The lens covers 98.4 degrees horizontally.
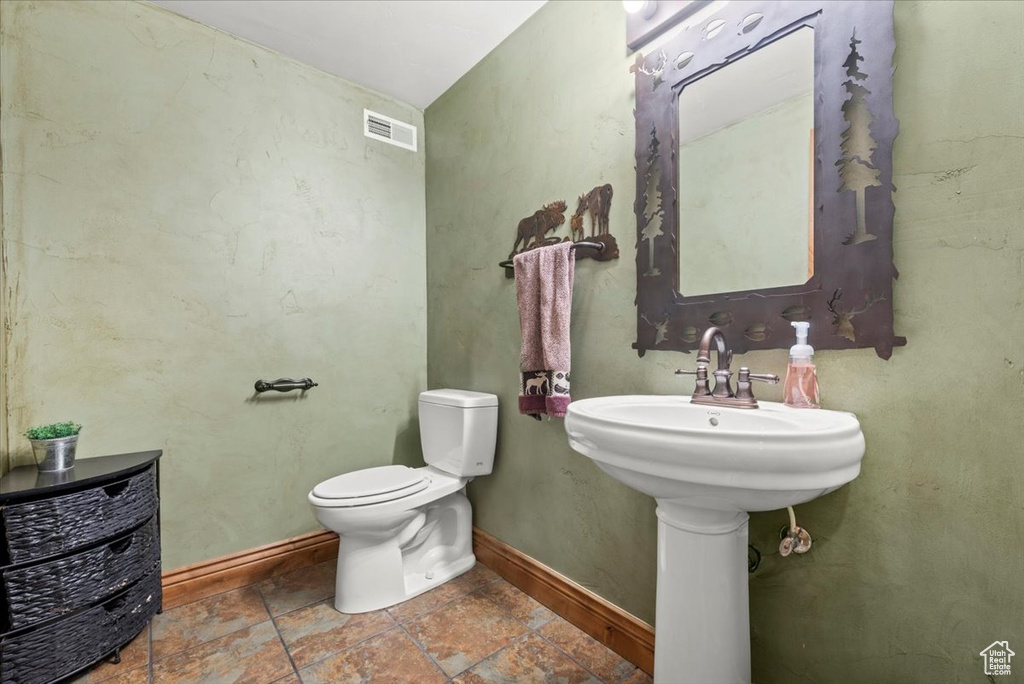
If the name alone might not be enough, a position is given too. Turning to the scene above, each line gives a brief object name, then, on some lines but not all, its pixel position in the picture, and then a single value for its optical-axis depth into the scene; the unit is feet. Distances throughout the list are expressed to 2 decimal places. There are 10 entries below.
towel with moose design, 4.82
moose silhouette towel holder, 4.76
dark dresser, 3.88
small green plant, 4.34
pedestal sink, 2.35
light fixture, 4.17
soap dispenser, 3.19
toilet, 5.10
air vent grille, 7.03
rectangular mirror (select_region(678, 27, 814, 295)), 3.40
